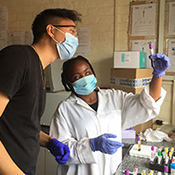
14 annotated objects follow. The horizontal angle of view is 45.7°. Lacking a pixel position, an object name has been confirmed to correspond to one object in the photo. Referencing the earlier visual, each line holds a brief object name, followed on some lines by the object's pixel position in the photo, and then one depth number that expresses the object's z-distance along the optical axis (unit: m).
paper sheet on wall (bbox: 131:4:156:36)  2.52
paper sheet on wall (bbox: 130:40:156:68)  2.56
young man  0.76
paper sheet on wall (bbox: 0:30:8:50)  3.40
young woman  1.32
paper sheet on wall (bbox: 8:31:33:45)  3.22
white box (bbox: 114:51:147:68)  2.13
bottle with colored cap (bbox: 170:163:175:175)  1.18
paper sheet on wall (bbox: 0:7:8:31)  3.38
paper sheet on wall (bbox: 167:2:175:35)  2.41
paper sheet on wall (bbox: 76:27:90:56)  2.88
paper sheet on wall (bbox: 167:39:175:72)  2.45
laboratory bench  1.29
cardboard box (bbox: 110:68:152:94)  2.04
